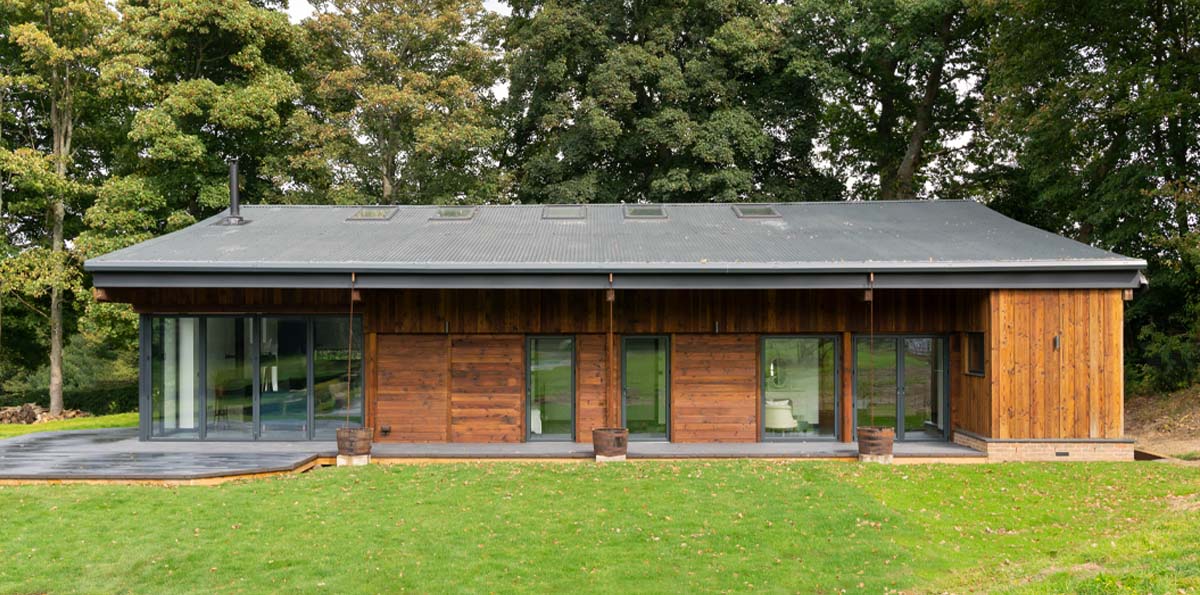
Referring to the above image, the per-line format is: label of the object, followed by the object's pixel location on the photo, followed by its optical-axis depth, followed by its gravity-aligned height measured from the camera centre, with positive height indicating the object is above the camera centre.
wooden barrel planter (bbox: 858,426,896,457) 10.69 -1.94
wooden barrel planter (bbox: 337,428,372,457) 10.64 -1.90
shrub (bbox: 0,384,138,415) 21.05 -2.63
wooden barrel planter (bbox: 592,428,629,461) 10.71 -1.96
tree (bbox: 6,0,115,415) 19.81 +5.93
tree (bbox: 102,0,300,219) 19.94 +5.31
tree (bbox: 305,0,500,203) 21.52 +5.55
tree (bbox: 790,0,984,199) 21.11 +6.21
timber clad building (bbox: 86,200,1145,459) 11.97 -0.88
